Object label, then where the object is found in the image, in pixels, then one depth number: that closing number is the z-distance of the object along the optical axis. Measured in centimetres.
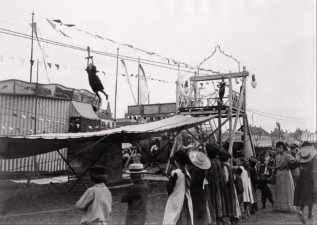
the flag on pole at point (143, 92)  2376
